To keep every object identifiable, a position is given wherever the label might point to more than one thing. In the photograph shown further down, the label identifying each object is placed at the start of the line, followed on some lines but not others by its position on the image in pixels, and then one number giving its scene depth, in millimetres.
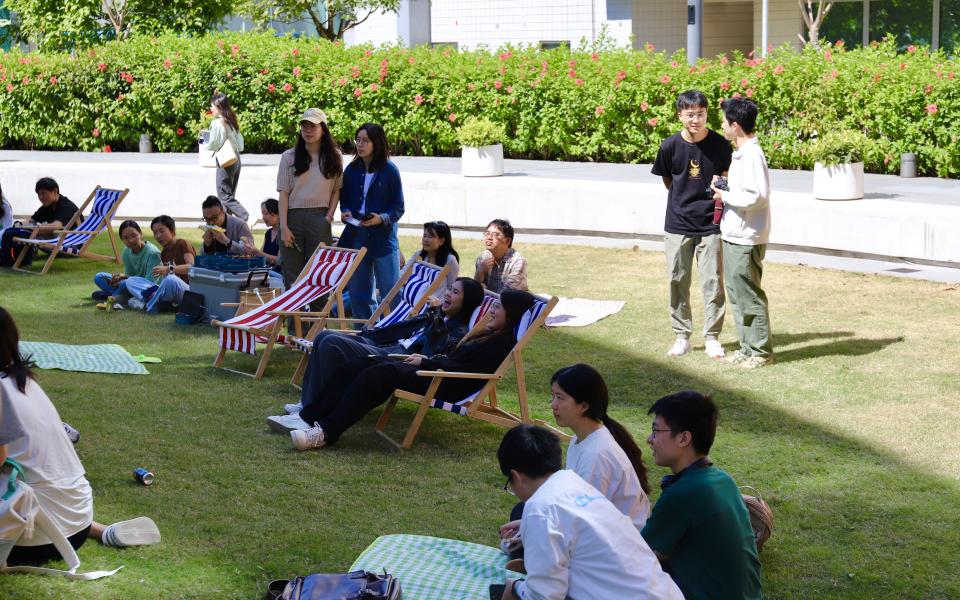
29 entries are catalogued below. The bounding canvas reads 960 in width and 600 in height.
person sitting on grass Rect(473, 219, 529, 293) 8727
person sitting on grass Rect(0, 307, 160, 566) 4512
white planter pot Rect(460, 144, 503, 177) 14953
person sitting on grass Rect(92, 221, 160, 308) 10797
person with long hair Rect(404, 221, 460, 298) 8453
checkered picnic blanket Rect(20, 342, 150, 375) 8195
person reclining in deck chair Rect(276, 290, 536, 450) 6473
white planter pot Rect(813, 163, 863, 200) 12117
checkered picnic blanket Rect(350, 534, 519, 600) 4539
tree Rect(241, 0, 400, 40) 26969
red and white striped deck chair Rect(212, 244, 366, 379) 8102
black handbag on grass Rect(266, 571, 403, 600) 4320
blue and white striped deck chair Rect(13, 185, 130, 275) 12279
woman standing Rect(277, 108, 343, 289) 9172
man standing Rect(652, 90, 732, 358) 8156
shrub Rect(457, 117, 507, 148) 14844
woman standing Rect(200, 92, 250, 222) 13633
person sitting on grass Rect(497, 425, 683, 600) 3375
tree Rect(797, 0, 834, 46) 22406
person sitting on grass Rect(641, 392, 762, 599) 3730
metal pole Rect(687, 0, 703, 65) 17547
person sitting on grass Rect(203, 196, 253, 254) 10352
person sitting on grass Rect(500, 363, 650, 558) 4328
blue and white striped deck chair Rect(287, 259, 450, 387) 7887
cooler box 9633
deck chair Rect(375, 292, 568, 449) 6438
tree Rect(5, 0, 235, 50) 23484
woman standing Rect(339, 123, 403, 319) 8977
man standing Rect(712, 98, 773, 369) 7648
